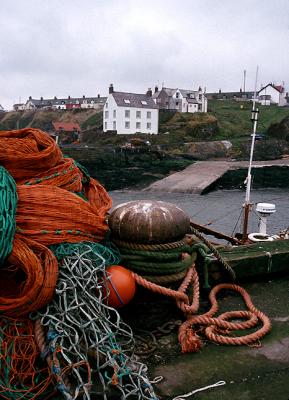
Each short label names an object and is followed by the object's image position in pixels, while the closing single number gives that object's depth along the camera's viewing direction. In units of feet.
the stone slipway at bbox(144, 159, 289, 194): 147.43
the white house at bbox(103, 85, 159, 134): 240.73
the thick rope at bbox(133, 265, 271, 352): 11.92
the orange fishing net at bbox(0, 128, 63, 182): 12.08
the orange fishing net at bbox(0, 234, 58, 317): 9.85
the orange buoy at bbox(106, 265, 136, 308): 11.61
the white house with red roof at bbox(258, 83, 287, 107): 368.27
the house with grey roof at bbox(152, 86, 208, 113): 297.53
